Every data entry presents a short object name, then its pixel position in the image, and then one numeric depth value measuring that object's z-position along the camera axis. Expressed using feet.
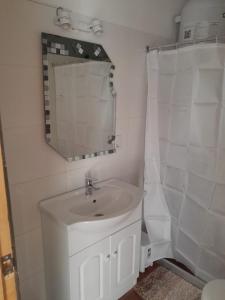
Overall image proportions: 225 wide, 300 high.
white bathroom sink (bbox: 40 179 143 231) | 3.96
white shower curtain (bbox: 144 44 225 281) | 5.09
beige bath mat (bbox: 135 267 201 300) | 5.60
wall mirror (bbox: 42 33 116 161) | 4.35
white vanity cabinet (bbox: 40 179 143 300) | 4.02
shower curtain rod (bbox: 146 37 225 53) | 4.91
